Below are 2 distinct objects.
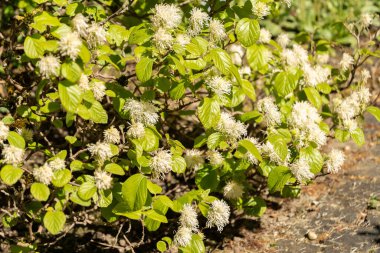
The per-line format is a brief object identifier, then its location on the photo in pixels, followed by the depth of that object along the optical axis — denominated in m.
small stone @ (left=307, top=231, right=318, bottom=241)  3.04
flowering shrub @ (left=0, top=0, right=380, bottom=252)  2.09
